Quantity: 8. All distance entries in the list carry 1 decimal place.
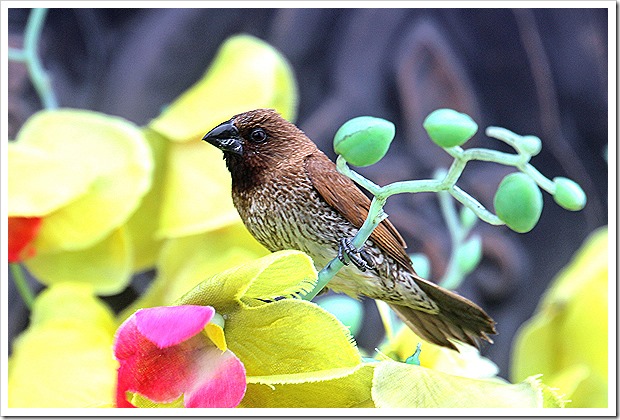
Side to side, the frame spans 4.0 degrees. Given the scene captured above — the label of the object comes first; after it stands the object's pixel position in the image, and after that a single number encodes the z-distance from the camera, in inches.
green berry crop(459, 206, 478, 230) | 109.4
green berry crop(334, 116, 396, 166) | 103.4
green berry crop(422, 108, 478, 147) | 103.4
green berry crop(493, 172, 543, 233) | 103.3
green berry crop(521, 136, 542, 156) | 103.7
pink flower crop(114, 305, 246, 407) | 103.1
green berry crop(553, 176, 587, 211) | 103.7
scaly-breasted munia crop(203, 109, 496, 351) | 105.5
